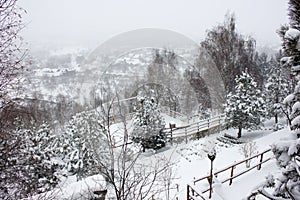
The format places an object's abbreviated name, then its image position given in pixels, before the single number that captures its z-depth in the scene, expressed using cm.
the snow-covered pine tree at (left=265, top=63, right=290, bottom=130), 1328
